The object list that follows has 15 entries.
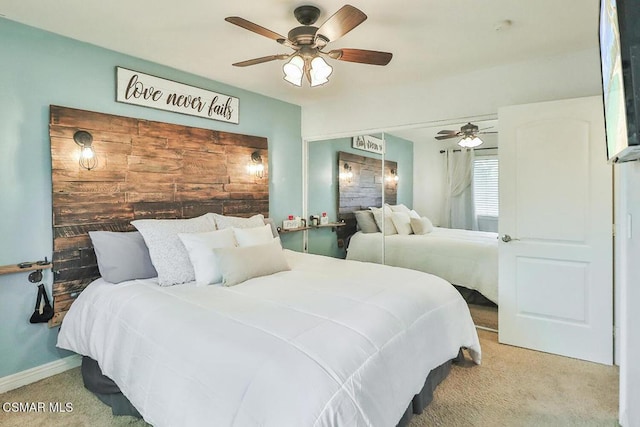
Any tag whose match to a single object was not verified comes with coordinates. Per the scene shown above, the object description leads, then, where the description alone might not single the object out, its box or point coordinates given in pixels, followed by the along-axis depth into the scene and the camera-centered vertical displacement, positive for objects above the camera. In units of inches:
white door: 100.1 -7.9
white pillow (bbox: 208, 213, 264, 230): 116.2 -5.0
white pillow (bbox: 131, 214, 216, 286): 92.5 -11.7
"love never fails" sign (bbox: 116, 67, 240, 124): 109.4 +39.4
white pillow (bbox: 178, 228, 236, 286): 92.4 -12.1
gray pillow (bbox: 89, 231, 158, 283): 92.8 -13.2
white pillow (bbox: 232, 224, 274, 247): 106.3 -9.1
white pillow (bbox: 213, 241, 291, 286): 90.7 -15.1
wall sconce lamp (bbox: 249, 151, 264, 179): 145.8 +17.9
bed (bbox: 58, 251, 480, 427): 48.9 -24.4
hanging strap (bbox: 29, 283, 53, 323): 92.1 -27.4
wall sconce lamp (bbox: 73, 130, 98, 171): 98.9 +17.2
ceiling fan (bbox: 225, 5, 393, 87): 76.2 +38.9
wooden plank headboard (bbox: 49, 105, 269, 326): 96.4 +9.7
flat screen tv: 34.1 +14.3
